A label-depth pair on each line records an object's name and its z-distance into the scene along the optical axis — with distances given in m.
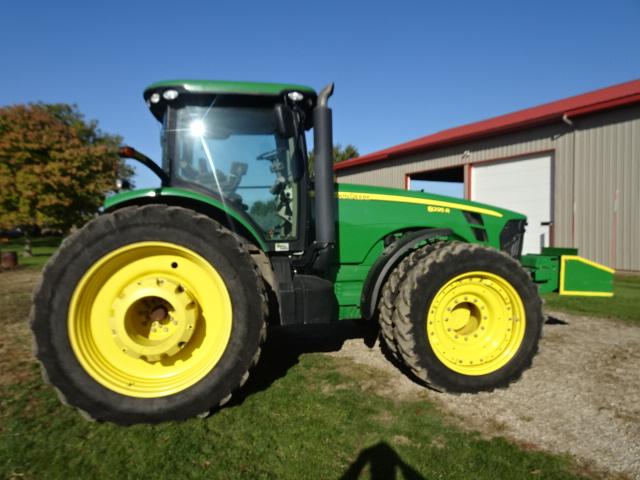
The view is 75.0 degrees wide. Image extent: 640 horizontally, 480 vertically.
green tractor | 2.57
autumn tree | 19.64
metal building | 10.05
